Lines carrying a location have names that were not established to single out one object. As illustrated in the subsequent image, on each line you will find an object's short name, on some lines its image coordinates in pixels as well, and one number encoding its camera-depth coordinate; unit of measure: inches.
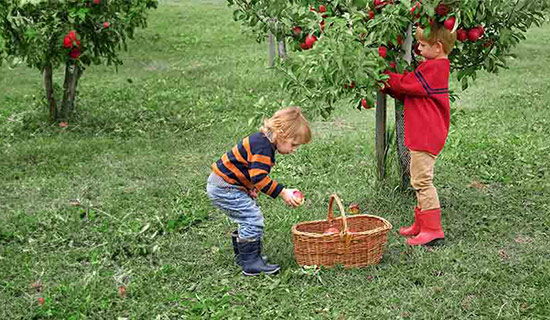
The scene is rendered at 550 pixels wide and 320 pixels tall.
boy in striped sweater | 155.6
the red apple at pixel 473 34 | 176.7
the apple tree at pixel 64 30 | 275.9
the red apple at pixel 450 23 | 166.4
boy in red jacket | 170.2
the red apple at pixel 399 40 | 183.6
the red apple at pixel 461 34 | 177.5
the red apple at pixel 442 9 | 167.5
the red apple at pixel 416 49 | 189.8
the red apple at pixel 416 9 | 166.7
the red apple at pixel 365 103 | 174.2
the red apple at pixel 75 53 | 293.4
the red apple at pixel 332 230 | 170.8
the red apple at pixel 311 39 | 177.8
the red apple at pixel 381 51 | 175.6
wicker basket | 159.0
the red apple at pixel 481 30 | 178.9
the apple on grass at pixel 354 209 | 198.5
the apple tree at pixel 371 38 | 160.7
